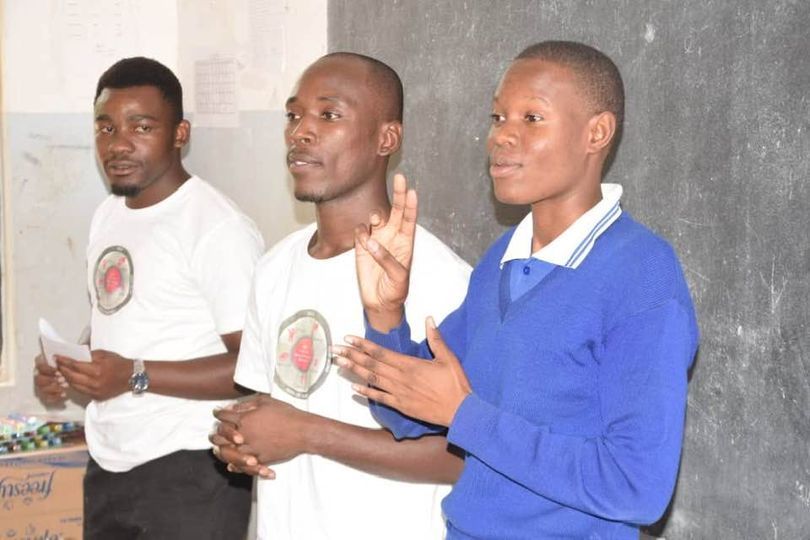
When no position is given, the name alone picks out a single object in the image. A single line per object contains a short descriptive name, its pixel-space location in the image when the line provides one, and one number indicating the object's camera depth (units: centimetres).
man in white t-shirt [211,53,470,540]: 218
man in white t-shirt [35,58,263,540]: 313
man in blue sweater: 157
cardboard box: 425
